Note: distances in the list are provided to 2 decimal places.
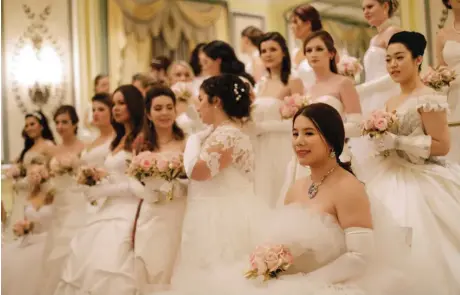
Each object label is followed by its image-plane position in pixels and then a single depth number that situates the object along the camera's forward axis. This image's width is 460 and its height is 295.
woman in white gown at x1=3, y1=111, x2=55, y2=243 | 3.72
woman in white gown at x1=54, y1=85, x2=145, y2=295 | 2.74
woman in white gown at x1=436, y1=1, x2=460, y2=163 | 2.49
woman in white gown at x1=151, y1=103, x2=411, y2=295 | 1.83
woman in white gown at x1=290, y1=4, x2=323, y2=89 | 3.19
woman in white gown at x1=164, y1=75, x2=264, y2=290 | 2.54
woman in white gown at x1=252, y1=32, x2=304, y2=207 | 3.04
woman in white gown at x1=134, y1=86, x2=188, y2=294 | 2.73
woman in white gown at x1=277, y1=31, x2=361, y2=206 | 2.76
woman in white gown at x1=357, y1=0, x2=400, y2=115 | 2.69
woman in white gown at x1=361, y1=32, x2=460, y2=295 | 2.17
